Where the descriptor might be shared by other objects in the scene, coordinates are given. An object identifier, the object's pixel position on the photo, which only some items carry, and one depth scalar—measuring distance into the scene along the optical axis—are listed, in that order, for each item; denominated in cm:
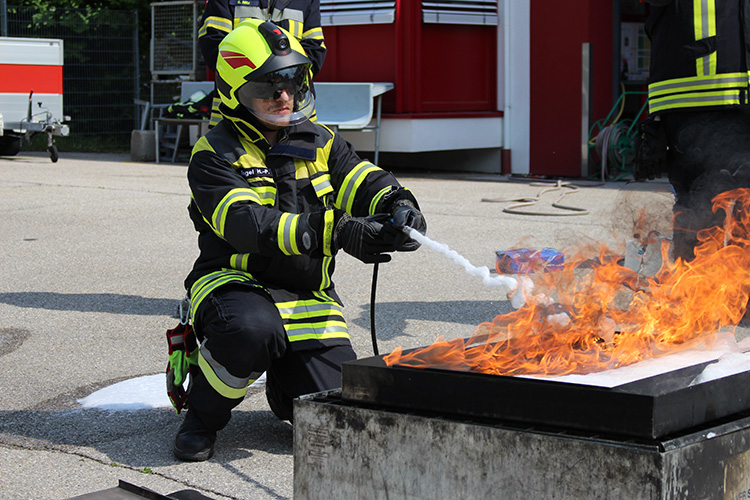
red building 1201
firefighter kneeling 313
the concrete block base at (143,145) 1473
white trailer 1348
